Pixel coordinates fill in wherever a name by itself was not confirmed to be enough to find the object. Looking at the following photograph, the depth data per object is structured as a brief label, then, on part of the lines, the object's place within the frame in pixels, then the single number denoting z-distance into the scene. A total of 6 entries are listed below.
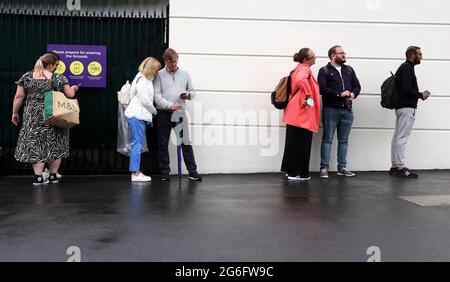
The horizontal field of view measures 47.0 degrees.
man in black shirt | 7.66
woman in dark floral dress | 6.89
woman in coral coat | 7.30
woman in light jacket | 7.19
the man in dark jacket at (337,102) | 7.71
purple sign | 7.90
